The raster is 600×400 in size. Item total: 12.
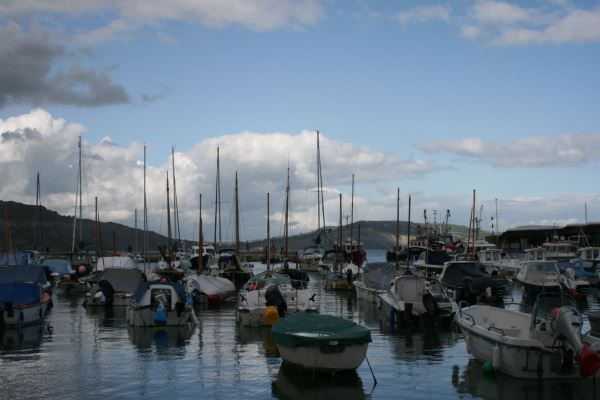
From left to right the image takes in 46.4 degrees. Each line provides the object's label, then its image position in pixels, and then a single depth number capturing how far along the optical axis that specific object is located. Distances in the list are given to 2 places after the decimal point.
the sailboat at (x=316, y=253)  71.01
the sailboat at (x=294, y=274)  50.92
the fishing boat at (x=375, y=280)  42.51
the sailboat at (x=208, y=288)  43.03
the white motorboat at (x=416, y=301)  31.36
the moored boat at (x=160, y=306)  30.72
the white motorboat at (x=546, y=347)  17.36
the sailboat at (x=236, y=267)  57.88
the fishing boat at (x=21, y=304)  30.23
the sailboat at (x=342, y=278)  54.66
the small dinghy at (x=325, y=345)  18.52
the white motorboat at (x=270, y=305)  29.91
